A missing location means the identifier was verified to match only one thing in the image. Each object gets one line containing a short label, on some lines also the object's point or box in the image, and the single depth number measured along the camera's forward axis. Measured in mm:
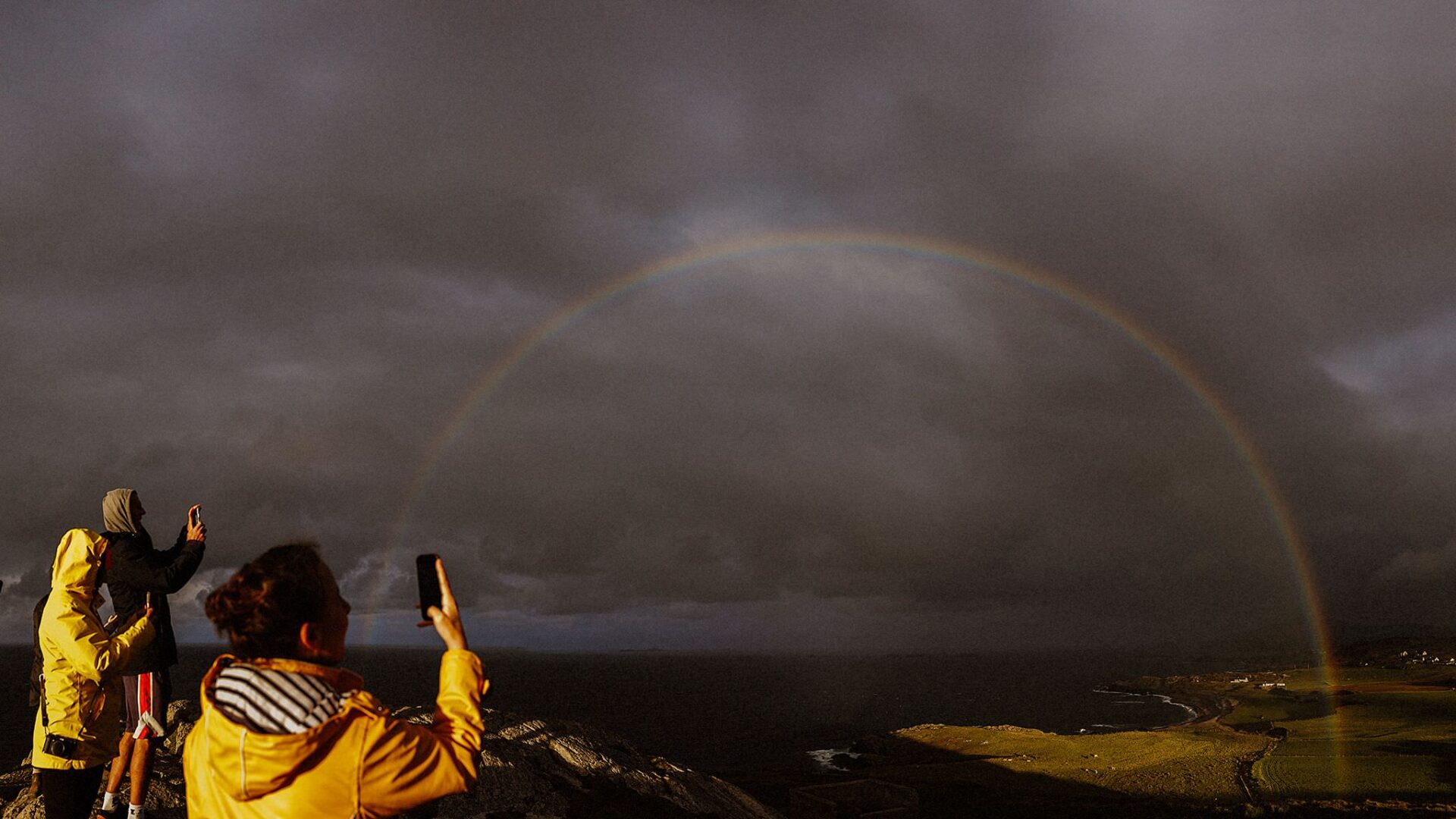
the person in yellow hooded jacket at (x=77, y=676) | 6410
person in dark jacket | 7180
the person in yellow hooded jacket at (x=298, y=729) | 2820
